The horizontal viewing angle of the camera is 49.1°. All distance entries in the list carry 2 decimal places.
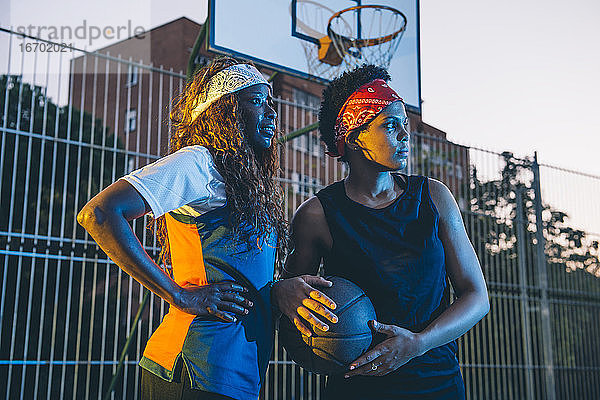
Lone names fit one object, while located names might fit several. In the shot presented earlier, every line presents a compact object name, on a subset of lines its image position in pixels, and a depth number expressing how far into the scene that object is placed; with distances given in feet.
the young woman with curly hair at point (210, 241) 7.17
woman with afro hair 8.30
